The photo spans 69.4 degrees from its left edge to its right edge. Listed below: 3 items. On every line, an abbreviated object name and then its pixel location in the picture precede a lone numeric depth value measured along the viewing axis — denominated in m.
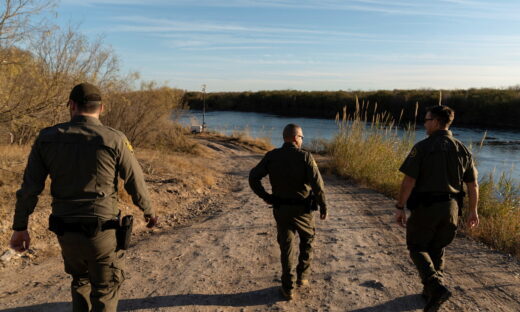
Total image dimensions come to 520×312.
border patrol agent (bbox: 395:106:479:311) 3.38
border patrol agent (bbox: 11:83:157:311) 2.58
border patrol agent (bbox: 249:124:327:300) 3.59
